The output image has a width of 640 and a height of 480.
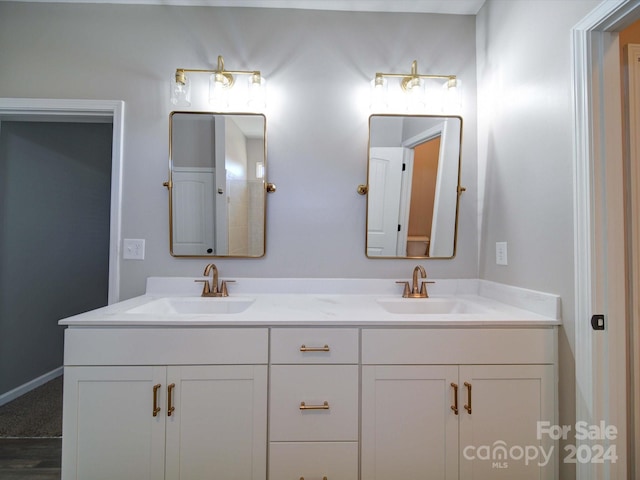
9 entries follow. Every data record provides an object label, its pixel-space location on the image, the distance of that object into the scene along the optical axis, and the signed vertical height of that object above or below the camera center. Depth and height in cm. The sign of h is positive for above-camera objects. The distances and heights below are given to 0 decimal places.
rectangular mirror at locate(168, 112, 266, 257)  163 +32
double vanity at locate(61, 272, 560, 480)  110 -57
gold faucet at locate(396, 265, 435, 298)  160 -22
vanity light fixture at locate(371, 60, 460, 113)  163 +90
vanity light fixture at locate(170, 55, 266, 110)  159 +89
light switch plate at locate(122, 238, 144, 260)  163 -1
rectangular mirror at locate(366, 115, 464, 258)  165 +37
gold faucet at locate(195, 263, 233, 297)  158 -22
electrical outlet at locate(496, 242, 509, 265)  147 -1
